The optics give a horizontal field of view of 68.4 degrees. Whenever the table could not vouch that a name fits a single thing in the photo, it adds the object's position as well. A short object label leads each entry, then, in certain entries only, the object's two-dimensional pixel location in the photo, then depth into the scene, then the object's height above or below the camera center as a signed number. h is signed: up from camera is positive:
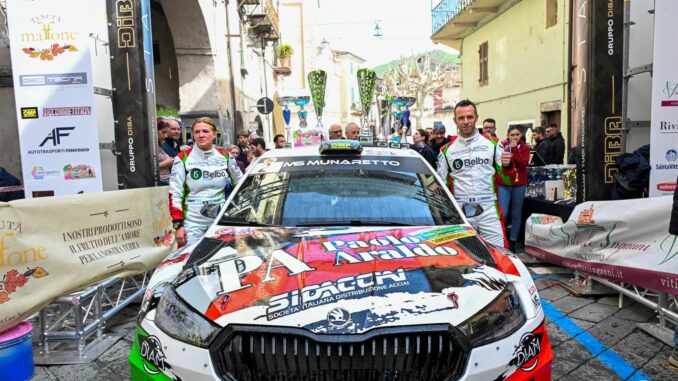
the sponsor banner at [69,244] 3.38 -0.70
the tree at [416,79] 47.34 +6.45
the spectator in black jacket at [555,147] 9.02 -0.13
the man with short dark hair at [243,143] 10.02 +0.14
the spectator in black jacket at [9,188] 5.83 -0.35
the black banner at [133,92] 5.29 +0.67
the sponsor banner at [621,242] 3.90 -0.95
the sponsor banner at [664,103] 4.82 +0.33
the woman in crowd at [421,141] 9.91 +0.08
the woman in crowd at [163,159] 6.14 -0.08
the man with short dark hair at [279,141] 11.51 +0.18
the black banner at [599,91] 5.17 +0.50
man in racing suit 4.45 -0.23
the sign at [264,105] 16.08 +1.41
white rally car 1.96 -0.68
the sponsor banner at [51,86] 5.14 +0.73
